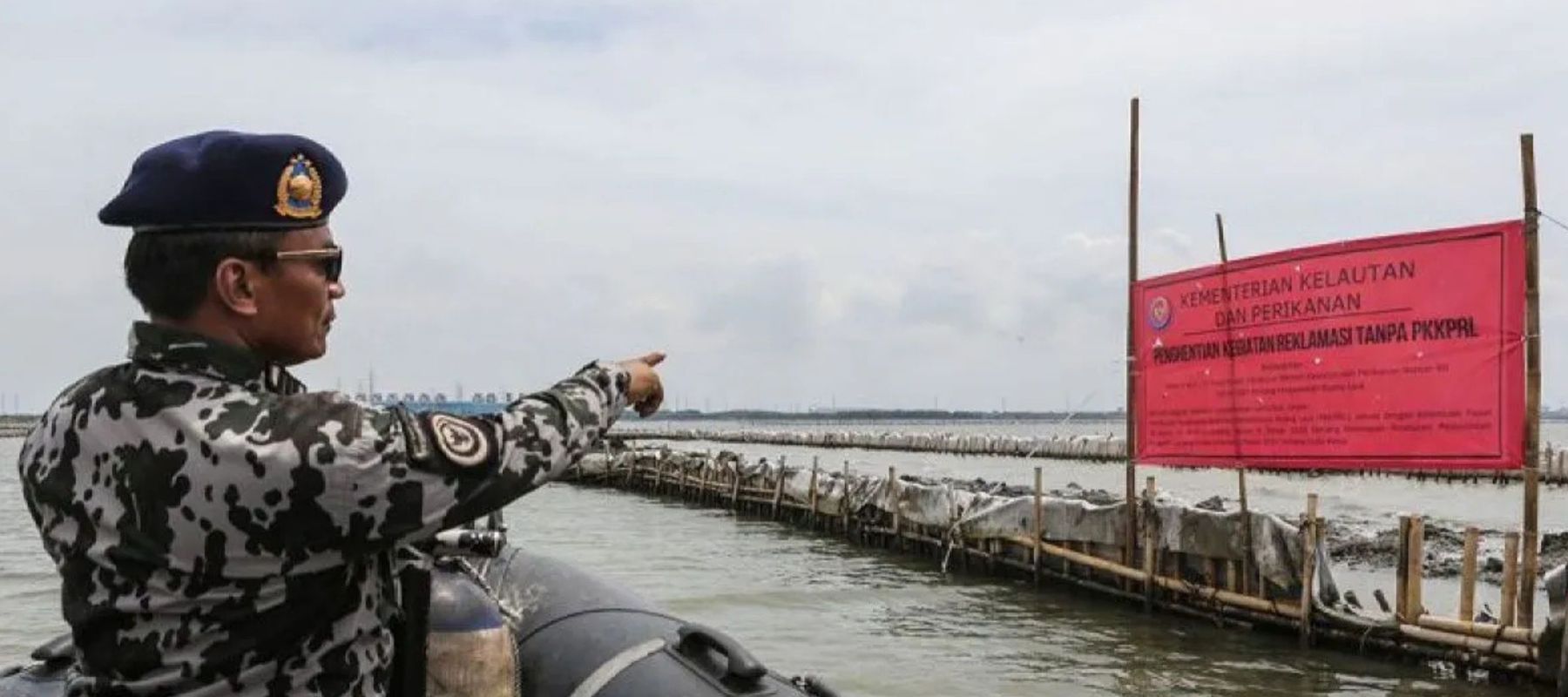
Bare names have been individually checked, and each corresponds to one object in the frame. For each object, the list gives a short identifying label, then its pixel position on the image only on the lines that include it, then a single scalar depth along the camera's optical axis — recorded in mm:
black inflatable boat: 3031
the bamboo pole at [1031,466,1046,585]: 18625
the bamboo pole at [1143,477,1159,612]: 15422
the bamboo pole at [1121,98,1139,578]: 13938
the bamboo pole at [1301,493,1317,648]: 12727
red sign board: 10383
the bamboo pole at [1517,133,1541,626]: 9984
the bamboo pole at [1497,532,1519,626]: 10562
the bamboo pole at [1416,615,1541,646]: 10609
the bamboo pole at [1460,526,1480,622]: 11133
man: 2012
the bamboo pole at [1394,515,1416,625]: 11773
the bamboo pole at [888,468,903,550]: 24953
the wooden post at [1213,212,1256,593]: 13250
